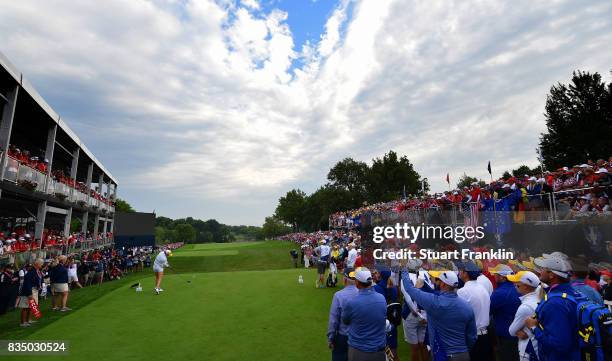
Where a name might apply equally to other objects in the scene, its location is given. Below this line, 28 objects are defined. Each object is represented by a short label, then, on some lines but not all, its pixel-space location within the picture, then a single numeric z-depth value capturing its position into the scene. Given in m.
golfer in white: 14.03
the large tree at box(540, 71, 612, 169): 32.47
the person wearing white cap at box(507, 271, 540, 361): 4.29
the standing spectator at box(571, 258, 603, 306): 4.20
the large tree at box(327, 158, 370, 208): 79.25
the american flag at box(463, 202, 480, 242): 11.70
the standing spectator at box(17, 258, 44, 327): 10.20
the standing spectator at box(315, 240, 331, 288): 15.17
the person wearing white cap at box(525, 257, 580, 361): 3.56
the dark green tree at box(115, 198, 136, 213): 107.62
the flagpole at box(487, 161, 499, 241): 10.36
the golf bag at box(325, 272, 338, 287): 15.16
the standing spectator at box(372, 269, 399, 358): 6.03
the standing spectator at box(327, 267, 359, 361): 4.97
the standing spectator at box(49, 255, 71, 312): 11.95
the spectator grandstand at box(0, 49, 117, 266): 15.49
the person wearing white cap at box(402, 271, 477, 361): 4.20
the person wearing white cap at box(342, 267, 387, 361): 4.47
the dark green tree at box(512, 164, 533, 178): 63.78
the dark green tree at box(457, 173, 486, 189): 100.14
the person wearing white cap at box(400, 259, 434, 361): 5.55
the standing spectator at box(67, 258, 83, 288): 15.90
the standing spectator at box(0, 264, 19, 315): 12.79
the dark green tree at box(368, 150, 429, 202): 70.44
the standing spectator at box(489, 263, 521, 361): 4.88
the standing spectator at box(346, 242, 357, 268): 10.71
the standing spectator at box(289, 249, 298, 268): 29.67
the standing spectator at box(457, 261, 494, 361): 5.05
